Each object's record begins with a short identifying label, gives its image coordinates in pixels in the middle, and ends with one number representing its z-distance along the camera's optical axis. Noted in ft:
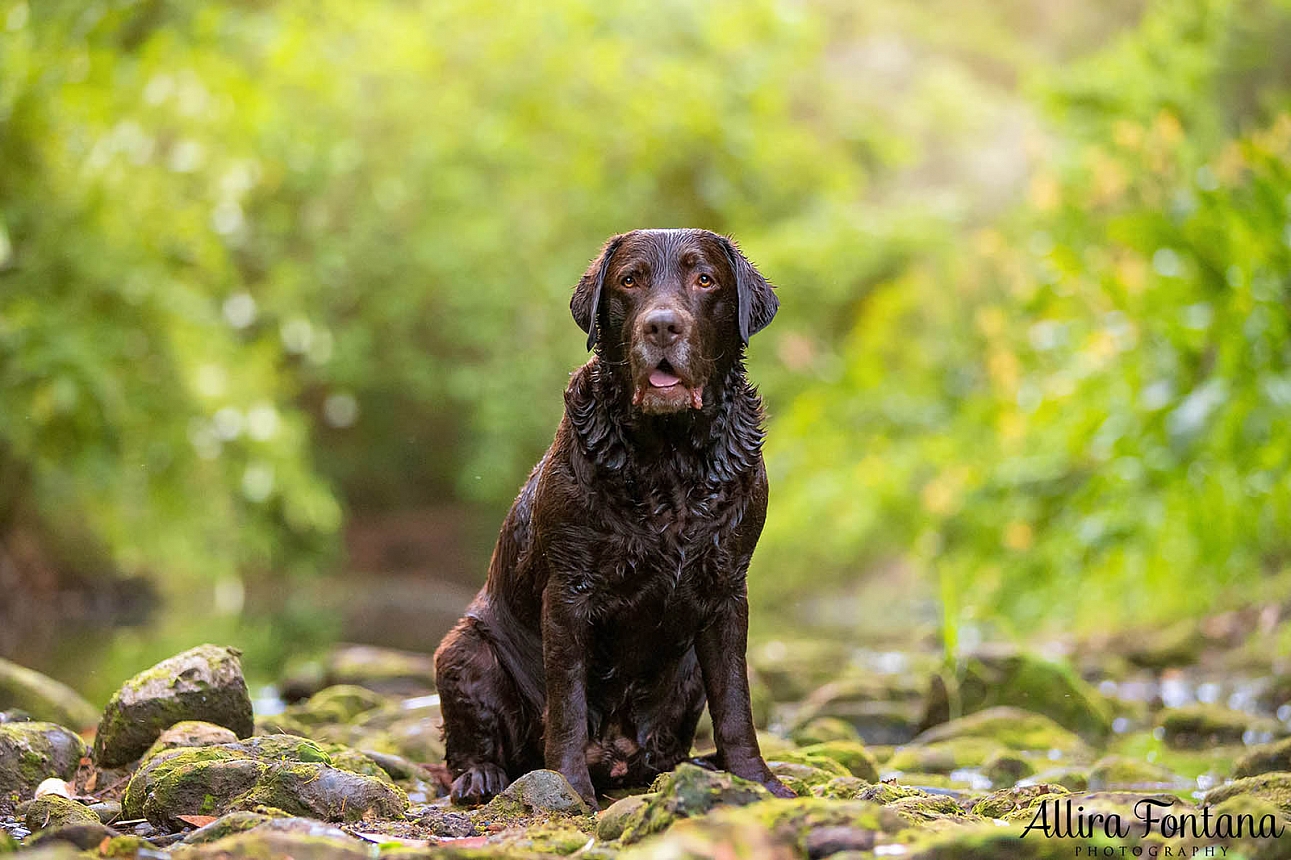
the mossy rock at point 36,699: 18.85
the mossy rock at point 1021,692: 21.90
